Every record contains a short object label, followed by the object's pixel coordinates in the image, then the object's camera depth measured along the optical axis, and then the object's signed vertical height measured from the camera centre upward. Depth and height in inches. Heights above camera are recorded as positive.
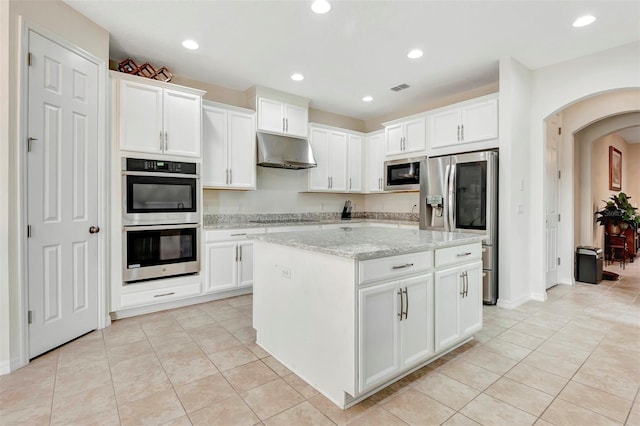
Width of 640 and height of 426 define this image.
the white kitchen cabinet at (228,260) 144.9 -22.2
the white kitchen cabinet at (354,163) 214.3 +34.4
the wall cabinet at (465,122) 145.3 +44.9
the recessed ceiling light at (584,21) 105.4 +65.7
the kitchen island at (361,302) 68.3 -22.6
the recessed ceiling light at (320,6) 99.0 +66.2
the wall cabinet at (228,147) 152.7 +33.3
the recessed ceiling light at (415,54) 130.3 +67.2
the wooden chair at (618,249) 232.8 -26.9
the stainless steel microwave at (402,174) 180.7 +23.4
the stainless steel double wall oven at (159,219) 123.3 -2.3
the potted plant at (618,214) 211.0 -0.4
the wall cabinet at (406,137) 177.5 +45.4
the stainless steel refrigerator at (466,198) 141.1 +7.1
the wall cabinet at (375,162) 210.5 +35.1
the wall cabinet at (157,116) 122.0 +39.9
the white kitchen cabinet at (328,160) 198.5 +34.8
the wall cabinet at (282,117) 171.8 +54.9
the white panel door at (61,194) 92.4 +6.0
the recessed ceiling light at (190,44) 124.0 +67.4
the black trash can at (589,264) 177.6 -29.1
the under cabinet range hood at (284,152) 168.4 +34.1
